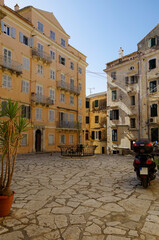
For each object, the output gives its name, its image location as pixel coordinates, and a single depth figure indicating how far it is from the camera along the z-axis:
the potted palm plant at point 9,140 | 3.82
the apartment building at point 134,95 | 22.27
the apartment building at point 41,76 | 19.33
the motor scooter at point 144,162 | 5.73
